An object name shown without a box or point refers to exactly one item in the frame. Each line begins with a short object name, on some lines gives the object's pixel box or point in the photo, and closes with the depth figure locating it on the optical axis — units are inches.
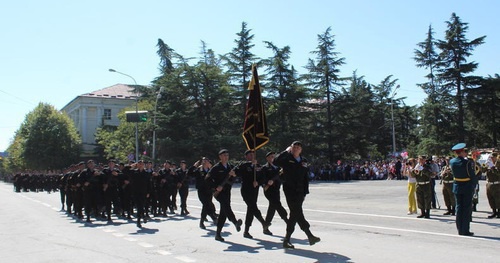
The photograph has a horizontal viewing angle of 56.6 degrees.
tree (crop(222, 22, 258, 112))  1948.8
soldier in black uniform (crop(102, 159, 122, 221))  582.6
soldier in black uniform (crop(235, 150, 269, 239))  389.1
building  3125.0
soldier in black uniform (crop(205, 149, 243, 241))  386.9
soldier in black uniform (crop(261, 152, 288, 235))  385.1
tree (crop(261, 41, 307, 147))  1942.7
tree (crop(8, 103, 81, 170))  2743.6
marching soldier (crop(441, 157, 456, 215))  530.6
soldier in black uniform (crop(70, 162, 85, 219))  625.9
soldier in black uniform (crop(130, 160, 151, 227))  504.7
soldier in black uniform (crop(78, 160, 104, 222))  592.1
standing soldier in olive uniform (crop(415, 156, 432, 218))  504.4
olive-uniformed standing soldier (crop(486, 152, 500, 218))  487.9
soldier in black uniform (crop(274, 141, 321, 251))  328.5
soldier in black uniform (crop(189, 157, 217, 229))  488.4
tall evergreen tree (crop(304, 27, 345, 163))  2062.0
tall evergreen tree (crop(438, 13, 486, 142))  1802.4
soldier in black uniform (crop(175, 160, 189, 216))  632.4
